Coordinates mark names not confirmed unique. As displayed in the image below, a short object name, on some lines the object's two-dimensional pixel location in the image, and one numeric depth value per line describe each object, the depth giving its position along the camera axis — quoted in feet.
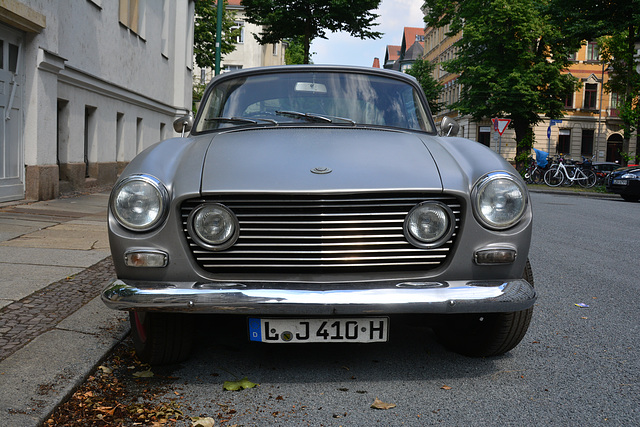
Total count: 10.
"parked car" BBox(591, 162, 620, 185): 132.16
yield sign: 99.23
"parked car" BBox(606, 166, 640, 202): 73.20
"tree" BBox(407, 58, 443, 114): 221.62
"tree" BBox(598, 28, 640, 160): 86.38
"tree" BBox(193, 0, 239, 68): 120.98
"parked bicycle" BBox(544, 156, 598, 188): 97.96
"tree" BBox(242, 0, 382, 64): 107.65
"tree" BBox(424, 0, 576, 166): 141.59
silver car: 10.94
